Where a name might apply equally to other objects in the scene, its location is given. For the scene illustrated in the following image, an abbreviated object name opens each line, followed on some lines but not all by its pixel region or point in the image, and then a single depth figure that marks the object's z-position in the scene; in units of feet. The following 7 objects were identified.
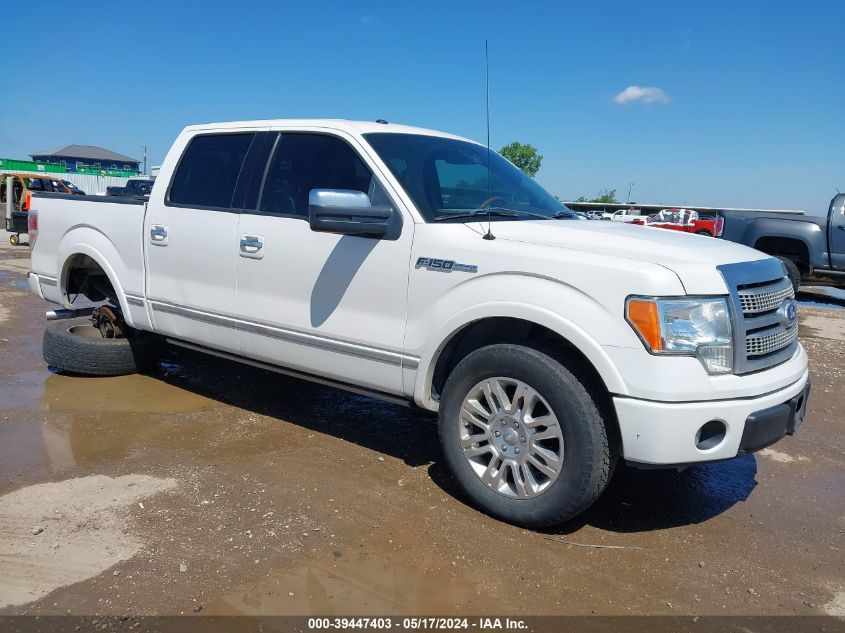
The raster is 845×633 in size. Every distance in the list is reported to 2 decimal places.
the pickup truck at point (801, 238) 39.40
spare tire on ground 18.33
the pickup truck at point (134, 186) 71.54
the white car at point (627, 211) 118.17
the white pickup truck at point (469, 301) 9.96
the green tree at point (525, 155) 195.62
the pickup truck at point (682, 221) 82.58
